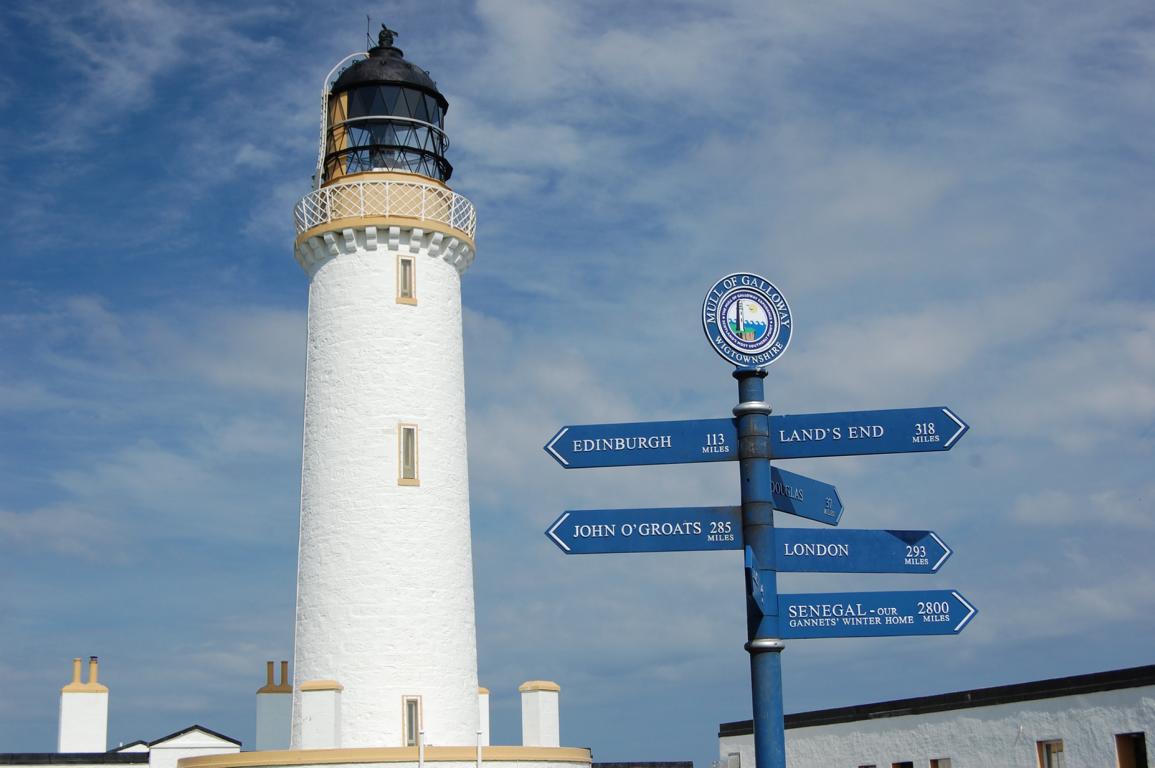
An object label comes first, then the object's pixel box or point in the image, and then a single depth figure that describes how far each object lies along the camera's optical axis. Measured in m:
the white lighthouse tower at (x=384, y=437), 26.33
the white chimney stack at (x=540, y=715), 26.77
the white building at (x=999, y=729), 21.78
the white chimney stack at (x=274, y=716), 30.52
